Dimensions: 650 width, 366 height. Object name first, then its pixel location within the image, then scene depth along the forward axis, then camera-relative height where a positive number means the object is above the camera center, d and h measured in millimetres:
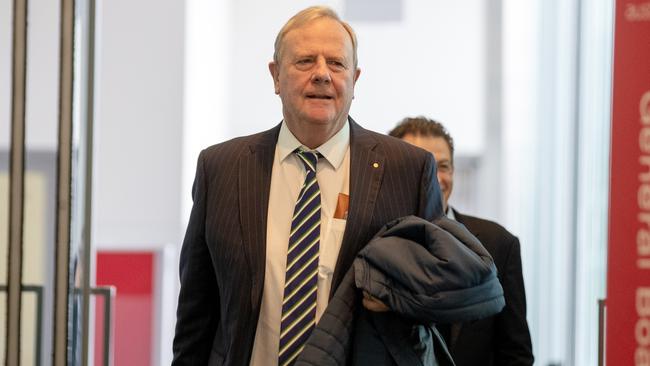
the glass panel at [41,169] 3721 +137
